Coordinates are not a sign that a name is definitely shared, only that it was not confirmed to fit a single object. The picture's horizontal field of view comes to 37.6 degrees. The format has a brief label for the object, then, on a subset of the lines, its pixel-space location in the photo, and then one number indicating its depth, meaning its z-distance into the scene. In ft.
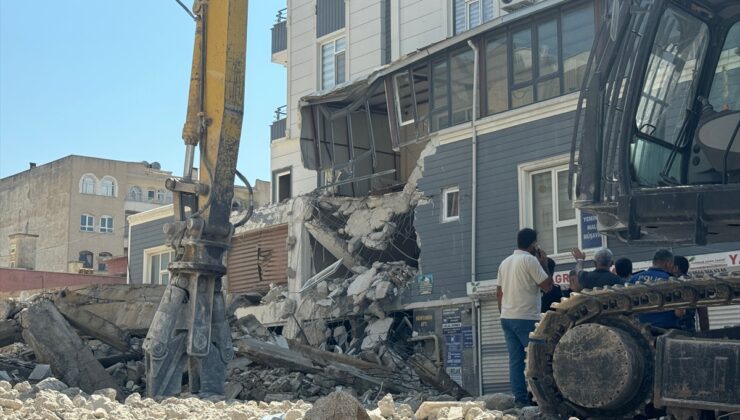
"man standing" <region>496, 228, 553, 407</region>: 30.55
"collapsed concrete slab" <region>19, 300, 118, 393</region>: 49.70
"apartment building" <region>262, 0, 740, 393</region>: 68.54
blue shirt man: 24.80
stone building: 220.84
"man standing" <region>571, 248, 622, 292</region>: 31.53
